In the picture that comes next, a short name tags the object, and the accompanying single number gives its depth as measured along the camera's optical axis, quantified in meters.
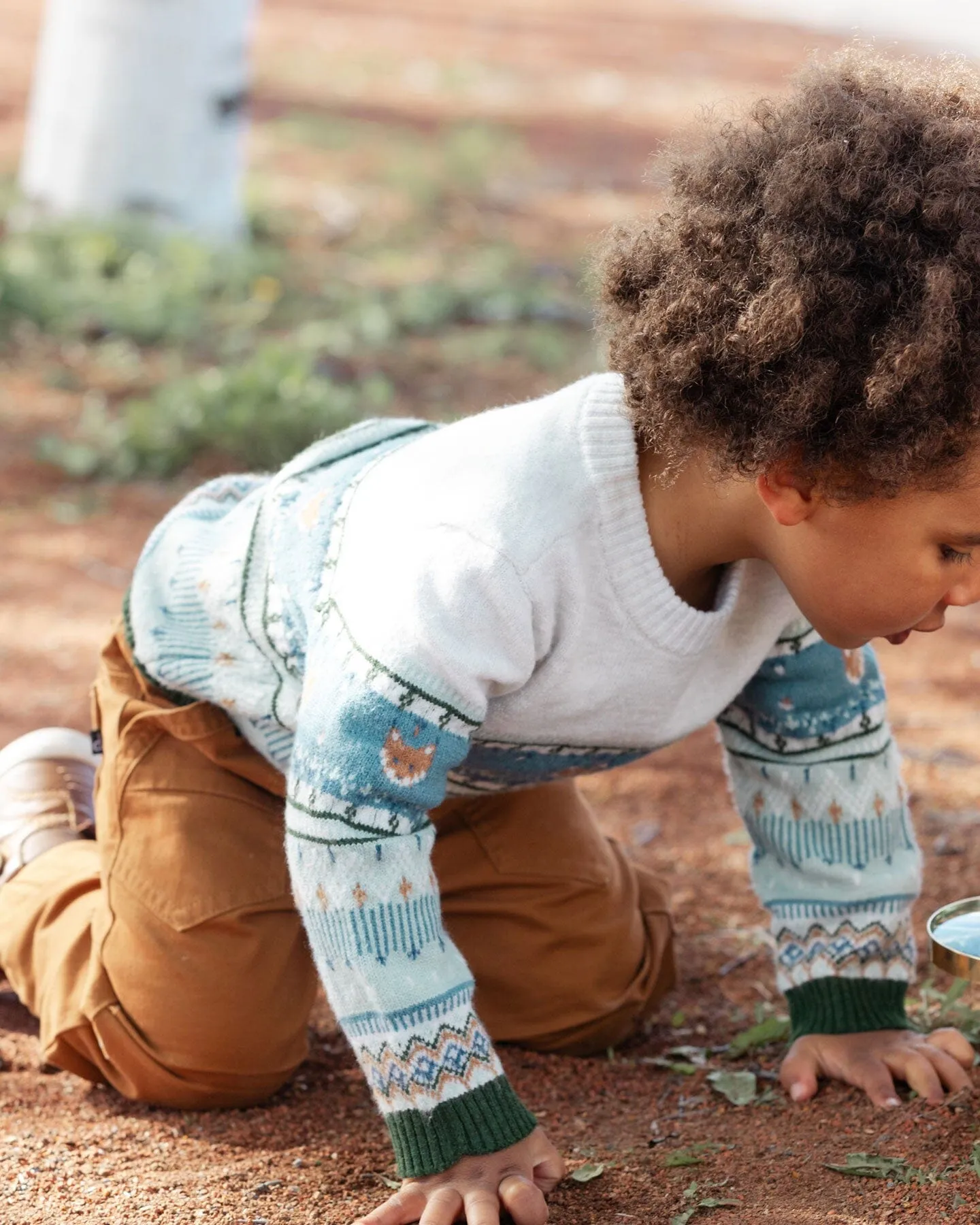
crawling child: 3.53
